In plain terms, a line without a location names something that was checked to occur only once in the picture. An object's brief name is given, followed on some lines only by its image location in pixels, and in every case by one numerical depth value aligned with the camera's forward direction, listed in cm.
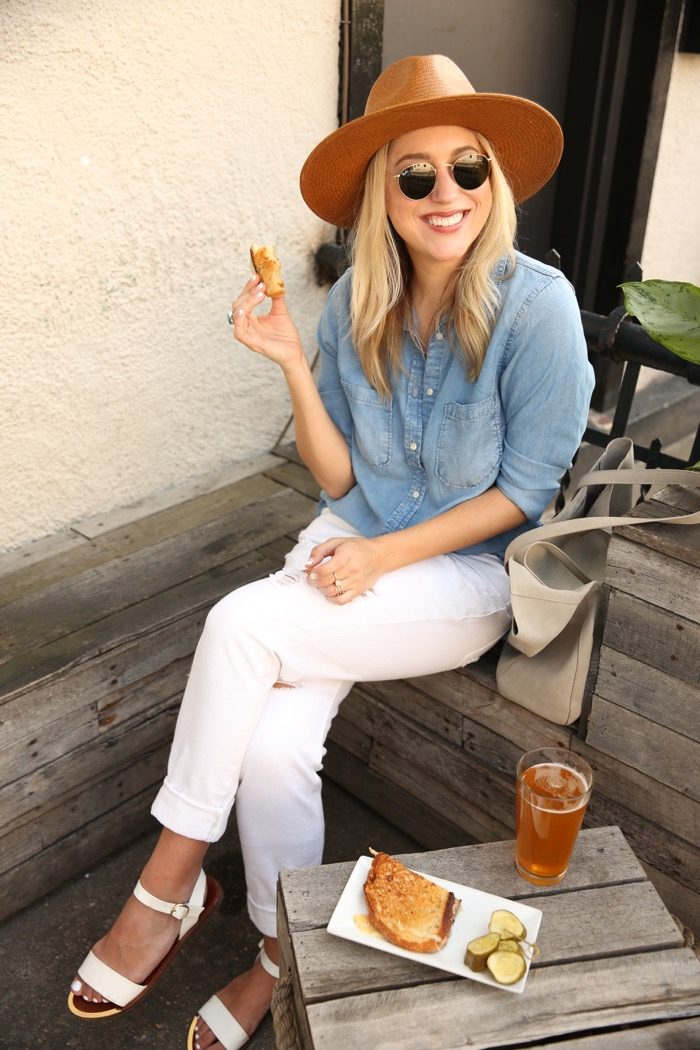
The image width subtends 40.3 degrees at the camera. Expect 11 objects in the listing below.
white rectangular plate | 133
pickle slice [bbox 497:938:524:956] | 134
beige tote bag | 176
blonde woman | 179
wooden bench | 170
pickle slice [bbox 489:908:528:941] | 137
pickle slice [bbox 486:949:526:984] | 130
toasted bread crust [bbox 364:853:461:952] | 135
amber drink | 146
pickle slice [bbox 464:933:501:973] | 132
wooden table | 127
